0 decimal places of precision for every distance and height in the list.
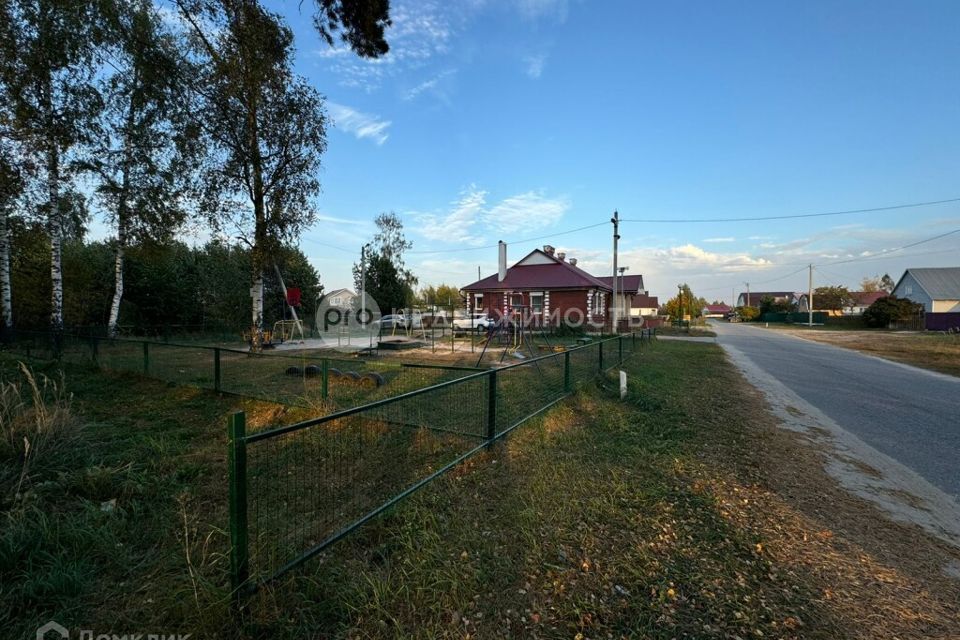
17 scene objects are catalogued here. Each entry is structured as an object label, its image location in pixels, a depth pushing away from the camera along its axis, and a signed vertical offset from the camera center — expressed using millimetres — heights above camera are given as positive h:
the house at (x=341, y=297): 31602 +1474
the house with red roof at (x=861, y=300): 63944 +2821
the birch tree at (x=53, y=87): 10078 +6384
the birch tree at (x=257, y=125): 11953 +6310
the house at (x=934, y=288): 40312 +3103
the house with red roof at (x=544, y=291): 27172 +1783
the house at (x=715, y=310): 117000 +1824
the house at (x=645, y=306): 60844 +1604
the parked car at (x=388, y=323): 23803 -591
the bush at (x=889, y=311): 35656 +520
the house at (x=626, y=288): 34531 +2577
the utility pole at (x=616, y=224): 22802 +5458
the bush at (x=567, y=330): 21828 -862
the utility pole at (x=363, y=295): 24969 +1276
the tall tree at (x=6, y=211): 10273 +2956
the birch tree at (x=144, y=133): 12055 +5998
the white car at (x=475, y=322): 22892 -461
